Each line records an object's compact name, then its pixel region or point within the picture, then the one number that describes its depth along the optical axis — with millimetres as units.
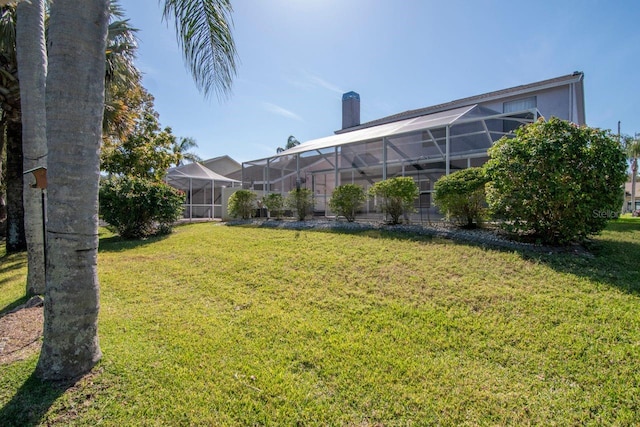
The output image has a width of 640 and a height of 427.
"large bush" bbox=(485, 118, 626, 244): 5521
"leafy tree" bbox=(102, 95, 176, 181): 14783
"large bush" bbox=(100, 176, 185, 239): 10188
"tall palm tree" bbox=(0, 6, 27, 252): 7742
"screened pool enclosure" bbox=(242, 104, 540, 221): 11508
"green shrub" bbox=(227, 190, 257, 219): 14062
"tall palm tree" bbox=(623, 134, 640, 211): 33438
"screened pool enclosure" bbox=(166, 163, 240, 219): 20688
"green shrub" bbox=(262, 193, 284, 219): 12820
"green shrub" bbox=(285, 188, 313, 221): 11758
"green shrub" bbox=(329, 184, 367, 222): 10021
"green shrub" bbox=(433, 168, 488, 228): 7250
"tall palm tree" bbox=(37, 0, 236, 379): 2613
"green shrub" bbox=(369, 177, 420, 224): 8695
